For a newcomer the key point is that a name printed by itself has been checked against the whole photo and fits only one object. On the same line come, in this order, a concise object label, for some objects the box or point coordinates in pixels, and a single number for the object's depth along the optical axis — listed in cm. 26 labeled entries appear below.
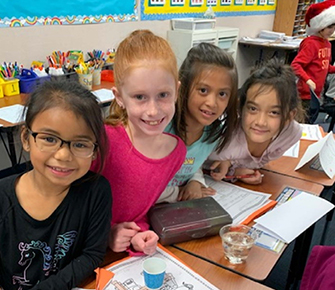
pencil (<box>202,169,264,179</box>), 133
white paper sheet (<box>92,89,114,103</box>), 215
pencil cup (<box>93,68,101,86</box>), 257
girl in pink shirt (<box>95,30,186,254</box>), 87
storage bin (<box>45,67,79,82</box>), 236
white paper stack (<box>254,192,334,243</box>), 100
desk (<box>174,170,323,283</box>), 85
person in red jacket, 315
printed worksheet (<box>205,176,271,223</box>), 110
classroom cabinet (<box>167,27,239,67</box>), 358
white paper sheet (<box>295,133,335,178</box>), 141
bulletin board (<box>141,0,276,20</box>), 346
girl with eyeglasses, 76
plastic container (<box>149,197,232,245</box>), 92
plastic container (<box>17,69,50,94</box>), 224
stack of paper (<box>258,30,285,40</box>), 501
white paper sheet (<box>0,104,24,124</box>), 176
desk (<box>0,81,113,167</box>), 189
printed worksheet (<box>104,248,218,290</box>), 78
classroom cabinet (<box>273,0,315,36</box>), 548
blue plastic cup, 75
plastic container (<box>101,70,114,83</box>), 274
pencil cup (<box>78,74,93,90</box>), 242
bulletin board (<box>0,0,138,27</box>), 229
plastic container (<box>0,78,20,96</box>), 213
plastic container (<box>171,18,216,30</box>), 358
